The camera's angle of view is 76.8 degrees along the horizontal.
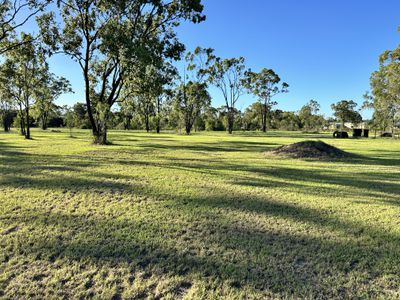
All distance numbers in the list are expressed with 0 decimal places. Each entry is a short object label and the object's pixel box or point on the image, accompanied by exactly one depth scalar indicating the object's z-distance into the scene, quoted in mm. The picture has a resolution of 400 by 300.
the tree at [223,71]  43738
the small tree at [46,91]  23934
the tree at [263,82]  47062
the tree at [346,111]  59500
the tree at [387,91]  27109
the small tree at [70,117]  36500
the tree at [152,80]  15077
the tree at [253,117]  64625
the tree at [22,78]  19561
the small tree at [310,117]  67625
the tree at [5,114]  42869
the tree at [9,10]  14250
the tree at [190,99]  43688
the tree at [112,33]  14805
